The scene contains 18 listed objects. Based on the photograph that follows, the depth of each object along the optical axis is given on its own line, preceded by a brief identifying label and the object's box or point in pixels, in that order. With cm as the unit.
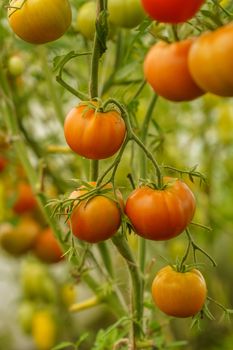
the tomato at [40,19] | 89
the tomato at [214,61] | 77
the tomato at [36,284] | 222
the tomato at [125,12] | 115
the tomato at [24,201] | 171
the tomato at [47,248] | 165
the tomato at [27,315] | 224
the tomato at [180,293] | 96
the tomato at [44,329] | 217
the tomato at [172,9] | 78
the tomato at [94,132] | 88
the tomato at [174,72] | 82
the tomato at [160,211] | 90
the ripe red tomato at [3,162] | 169
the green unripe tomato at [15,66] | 145
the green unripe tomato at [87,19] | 119
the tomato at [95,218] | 92
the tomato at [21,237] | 175
